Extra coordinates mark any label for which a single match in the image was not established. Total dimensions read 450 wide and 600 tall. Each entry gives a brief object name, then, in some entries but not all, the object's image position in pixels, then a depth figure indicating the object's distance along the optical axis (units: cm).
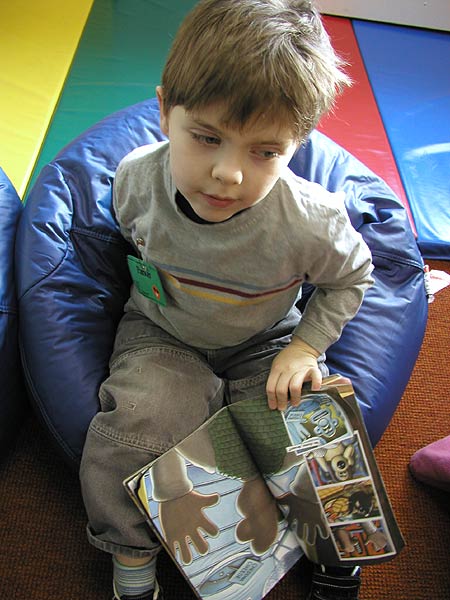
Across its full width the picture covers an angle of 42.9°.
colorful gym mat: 173
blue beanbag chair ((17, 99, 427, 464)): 105
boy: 72
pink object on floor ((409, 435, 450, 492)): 120
